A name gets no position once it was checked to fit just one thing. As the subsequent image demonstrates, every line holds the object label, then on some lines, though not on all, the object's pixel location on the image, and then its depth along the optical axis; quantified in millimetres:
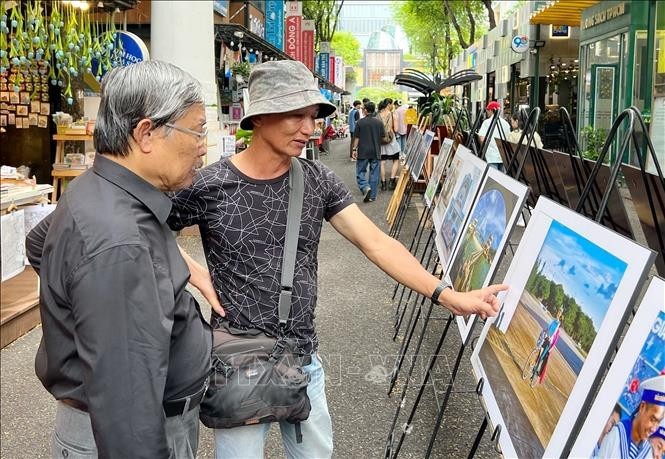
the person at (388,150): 16070
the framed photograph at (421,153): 8738
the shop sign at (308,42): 27859
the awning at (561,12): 19536
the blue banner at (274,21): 24000
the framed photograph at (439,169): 6402
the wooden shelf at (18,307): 5668
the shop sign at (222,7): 15723
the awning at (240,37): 14188
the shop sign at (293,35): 27203
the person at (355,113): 25203
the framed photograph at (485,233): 2855
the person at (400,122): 19016
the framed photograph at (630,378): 1472
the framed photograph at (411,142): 11094
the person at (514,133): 9052
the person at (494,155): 11406
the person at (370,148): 14406
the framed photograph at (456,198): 3902
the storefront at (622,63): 15297
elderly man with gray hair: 1704
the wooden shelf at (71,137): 9305
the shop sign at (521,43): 26906
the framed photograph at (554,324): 1703
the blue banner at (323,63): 39094
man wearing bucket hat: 2586
